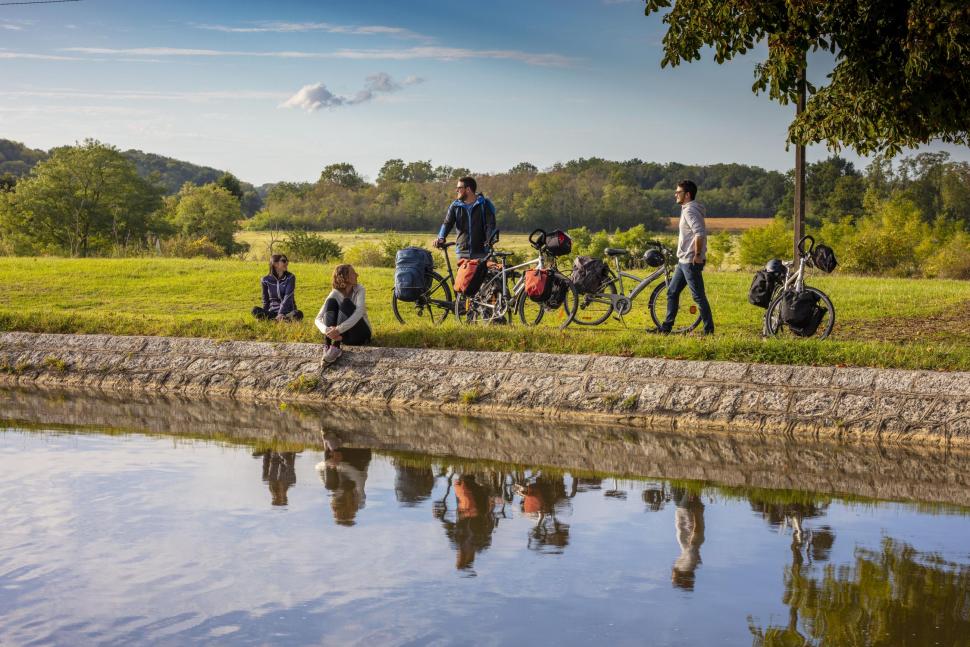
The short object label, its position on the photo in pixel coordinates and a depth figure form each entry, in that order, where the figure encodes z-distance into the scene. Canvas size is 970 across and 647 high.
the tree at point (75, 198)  55.22
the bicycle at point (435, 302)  14.79
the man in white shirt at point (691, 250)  12.90
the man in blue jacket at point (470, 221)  14.08
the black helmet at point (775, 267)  13.22
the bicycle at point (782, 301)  12.84
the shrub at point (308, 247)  36.12
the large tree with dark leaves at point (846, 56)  13.29
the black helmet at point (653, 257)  13.88
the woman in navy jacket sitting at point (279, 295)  14.48
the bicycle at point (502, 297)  13.97
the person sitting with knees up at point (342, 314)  12.23
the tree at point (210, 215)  67.56
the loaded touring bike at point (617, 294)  13.97
